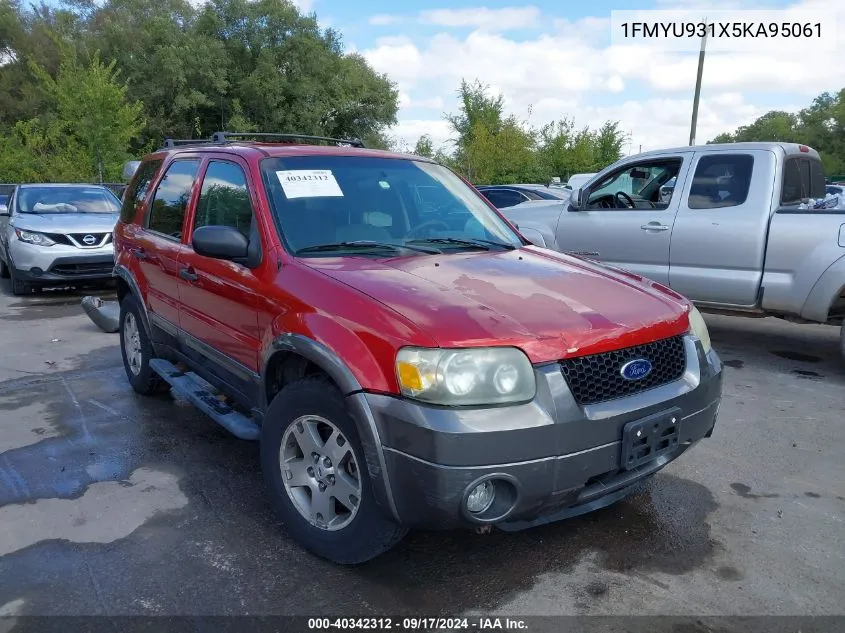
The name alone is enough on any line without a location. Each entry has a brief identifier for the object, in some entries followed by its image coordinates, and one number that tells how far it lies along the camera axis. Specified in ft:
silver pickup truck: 18.21
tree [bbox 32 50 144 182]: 70.59
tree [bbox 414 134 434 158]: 142.45
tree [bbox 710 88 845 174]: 181.57
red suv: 7.83
